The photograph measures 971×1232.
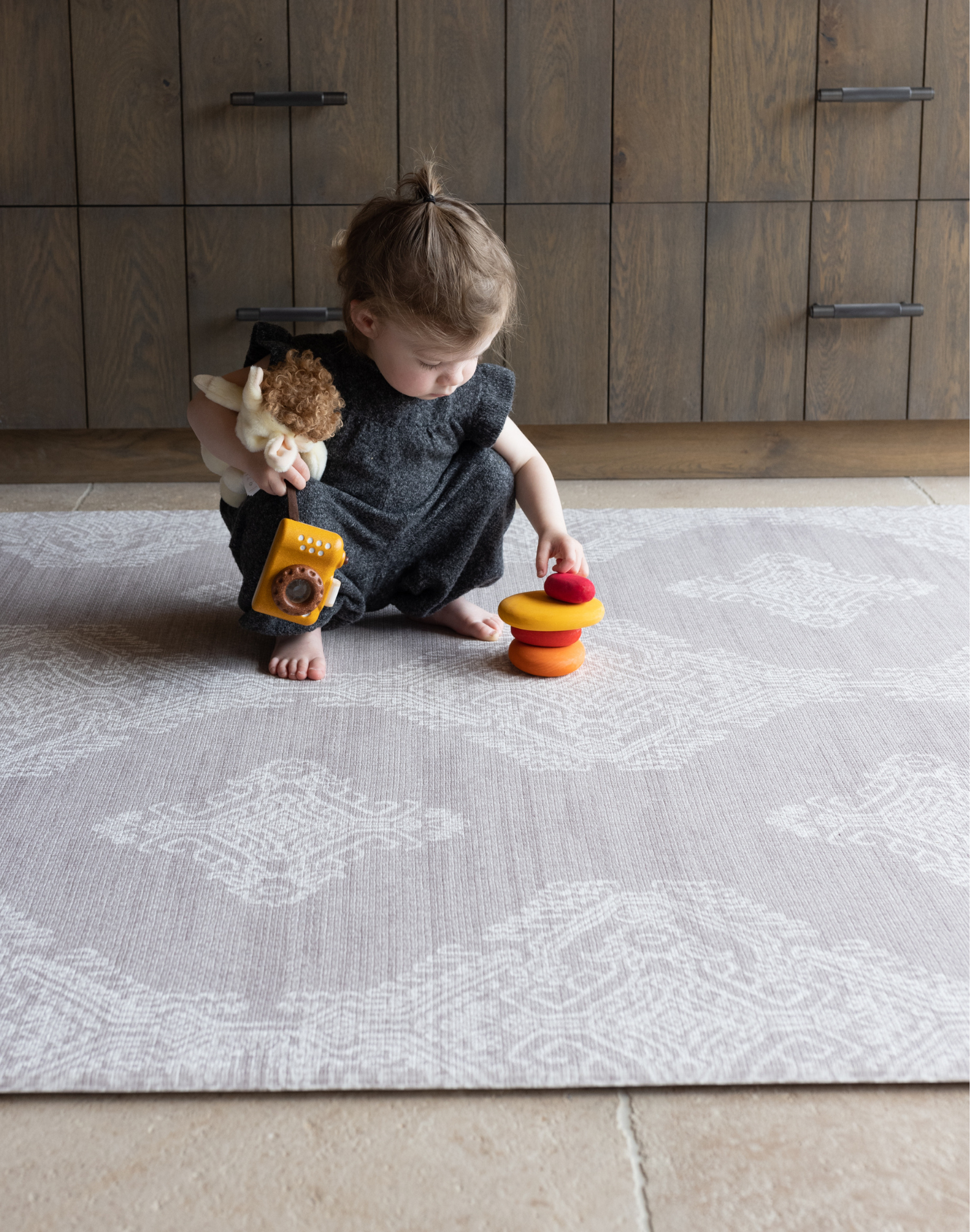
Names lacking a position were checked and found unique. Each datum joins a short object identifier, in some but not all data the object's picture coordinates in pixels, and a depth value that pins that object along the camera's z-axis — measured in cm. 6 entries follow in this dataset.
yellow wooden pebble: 117
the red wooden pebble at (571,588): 120
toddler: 112
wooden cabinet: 172
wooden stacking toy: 117
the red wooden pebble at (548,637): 119
